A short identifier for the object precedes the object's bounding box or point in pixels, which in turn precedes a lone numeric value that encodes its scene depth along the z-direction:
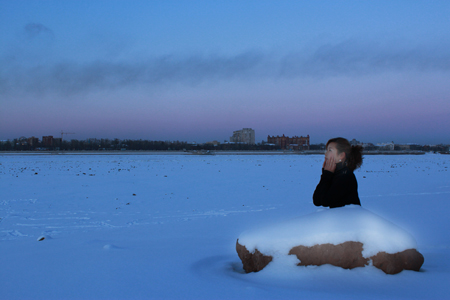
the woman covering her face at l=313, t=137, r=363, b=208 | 4.08
